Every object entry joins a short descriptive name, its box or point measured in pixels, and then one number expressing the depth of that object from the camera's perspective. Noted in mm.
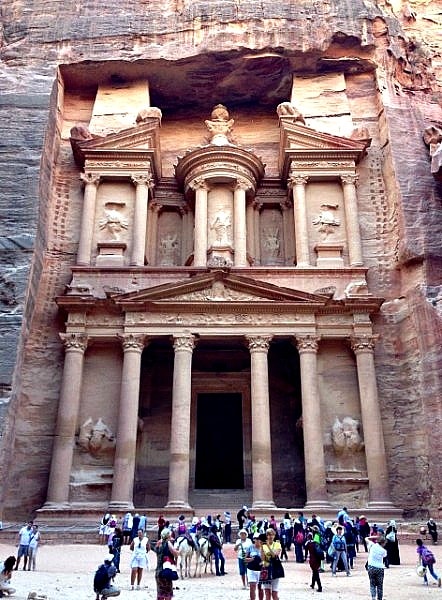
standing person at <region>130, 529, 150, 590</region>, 11336
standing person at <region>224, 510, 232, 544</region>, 17141
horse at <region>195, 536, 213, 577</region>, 13180
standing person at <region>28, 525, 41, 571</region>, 13530
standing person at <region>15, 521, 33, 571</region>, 13469
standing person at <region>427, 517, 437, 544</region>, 16969
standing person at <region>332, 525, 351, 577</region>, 12844
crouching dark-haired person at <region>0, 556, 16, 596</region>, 9570
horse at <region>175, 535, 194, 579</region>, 12820
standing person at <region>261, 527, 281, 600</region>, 9094
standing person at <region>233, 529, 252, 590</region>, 11414
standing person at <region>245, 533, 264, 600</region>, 9336
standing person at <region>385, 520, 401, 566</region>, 13688
